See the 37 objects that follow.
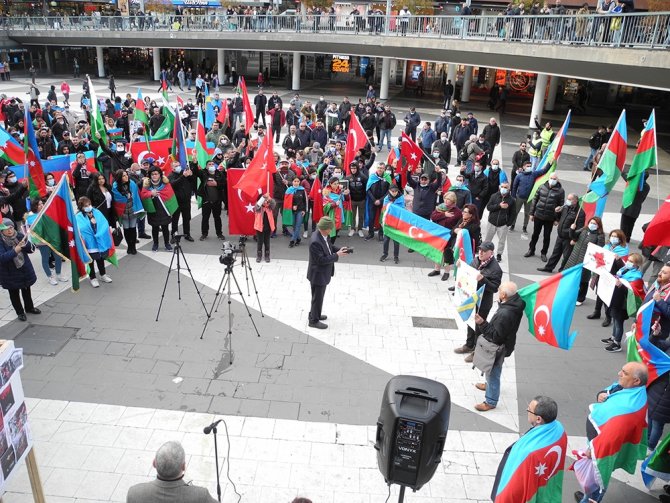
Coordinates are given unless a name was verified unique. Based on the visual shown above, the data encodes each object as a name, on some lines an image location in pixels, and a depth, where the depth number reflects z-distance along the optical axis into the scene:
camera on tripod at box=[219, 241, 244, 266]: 8.57
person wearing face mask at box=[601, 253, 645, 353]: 8.73
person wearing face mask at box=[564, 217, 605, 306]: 10.16
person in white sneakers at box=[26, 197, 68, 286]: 10.42
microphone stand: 5.29
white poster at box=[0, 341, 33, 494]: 4.79
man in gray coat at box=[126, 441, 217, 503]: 4.19
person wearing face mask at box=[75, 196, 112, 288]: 10.13
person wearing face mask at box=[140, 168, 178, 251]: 11.81
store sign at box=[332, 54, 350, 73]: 45.62
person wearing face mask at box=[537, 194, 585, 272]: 11.00
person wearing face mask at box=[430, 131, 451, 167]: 16.89
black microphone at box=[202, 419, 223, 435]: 5.30
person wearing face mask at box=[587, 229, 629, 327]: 9.15
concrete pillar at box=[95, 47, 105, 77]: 42.84
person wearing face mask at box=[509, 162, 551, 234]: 13.29
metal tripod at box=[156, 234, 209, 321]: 9.70
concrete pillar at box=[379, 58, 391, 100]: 34.53
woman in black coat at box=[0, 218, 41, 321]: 8.84
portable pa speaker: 4.81
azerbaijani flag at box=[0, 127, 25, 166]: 13.46
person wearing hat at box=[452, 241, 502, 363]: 8.05
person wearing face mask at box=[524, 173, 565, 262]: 11.76
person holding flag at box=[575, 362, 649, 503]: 5.69
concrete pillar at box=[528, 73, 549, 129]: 27.15
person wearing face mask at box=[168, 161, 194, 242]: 12.28
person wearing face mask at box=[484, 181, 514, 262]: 11.75
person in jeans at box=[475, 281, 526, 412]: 7.02
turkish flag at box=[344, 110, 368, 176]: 13.66
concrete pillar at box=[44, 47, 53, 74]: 45.50
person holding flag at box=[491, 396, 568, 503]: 5.08
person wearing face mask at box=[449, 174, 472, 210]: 12.09
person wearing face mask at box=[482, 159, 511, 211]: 12.95
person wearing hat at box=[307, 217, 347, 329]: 8.95
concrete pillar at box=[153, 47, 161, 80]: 41.97
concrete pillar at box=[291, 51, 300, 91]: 37.74
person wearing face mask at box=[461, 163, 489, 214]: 12.95
